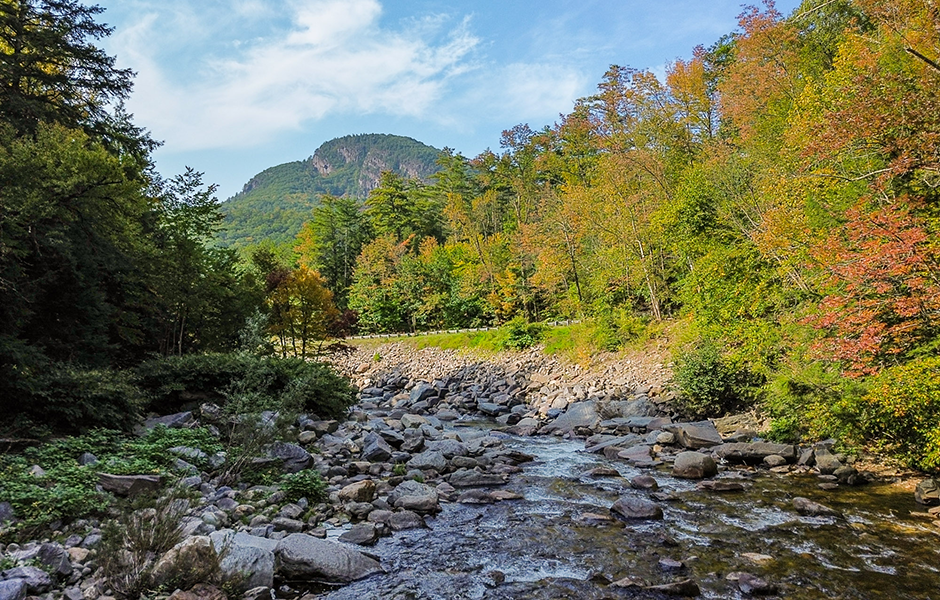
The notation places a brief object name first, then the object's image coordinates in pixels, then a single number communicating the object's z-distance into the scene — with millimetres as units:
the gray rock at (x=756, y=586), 5207
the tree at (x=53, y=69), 12266
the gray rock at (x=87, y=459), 6430
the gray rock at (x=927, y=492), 7633
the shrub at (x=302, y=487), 7484
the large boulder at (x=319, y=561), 5359
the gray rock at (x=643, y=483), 9133
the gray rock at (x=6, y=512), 4777
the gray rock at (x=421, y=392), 24352
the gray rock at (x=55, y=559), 4258
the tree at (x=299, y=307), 21438
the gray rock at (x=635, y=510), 7512
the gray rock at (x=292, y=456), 8633
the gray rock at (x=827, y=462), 9461
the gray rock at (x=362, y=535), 6434
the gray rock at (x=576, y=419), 15888
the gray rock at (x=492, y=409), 20672
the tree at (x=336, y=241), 51844
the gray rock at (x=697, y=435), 11820
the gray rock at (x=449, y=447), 11148
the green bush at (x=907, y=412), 8008
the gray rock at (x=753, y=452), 10422
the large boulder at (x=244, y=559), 4762
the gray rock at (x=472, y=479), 9406
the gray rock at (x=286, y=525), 6383
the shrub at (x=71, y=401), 7262
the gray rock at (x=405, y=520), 7074
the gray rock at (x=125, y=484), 5844
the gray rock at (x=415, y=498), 7695
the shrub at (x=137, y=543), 4207
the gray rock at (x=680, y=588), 5191
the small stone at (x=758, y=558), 5922
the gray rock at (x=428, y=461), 10062
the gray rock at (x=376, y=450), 10188
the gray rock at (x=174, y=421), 9220
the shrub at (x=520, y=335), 29531
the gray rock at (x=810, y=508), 7523
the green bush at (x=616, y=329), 23141
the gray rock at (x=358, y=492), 7754
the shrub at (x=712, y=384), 14125
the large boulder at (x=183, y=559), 4336
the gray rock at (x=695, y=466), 9711
